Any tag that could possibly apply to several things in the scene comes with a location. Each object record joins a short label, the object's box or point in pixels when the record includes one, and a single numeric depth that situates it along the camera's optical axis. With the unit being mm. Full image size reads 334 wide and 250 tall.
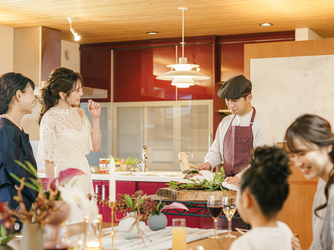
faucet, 4605
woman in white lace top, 2576
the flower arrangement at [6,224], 1150
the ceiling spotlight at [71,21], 4168
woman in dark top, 2064
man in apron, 2738
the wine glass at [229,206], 1700
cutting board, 2344
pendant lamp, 3329
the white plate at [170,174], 4323
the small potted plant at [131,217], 1631
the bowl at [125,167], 4535
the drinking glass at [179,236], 1442
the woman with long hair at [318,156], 1387
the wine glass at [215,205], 1686
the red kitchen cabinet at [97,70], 5488
